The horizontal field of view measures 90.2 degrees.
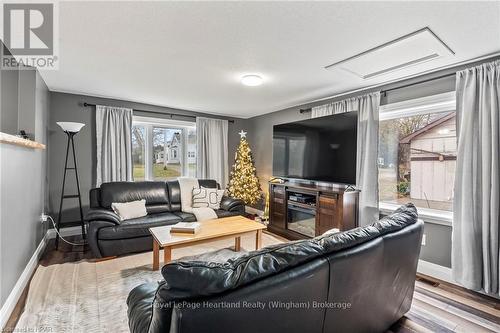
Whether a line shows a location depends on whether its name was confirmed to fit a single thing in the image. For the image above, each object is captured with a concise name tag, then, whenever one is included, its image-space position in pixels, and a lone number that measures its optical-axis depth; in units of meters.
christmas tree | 5.22
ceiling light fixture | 3.07
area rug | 1.91
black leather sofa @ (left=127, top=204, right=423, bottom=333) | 0.94
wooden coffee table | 2.58
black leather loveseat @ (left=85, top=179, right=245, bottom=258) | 3.12
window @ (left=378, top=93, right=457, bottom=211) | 2.96
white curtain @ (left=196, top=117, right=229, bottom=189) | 5.33
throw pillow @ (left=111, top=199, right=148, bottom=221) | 3.50
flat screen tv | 3.52
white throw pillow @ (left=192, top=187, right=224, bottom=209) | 4.22
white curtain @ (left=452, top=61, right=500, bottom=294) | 2.35
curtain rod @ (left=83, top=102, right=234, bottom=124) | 4.76
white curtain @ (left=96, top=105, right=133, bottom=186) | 4.25
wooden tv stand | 3.37
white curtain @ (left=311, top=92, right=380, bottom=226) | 3.38
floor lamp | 3.41
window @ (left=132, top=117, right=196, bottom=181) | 4.84
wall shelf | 1.81
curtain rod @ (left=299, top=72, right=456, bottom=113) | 2.76
